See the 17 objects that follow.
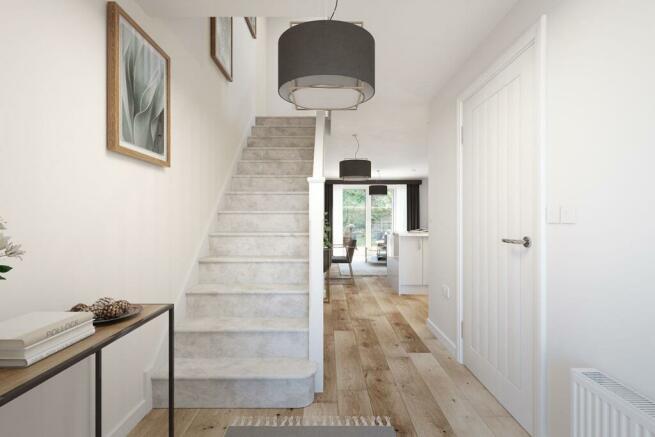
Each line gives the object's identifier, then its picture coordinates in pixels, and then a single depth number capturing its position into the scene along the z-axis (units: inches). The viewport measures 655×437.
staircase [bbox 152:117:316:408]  84.9
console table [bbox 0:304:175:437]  31.9
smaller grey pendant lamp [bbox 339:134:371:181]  239.5
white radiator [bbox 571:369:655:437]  43.2
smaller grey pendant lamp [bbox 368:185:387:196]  410.3
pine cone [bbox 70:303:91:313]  51.4
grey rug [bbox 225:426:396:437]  70.6
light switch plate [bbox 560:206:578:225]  62.4
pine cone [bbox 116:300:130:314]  52.8
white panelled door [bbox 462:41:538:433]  76.7
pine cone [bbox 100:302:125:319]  50.6
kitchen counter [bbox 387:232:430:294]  224.8
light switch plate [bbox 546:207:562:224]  66.4
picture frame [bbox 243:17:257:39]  187.4
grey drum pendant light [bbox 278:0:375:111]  58.0
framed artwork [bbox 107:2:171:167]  67.8
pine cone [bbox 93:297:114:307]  51.4
